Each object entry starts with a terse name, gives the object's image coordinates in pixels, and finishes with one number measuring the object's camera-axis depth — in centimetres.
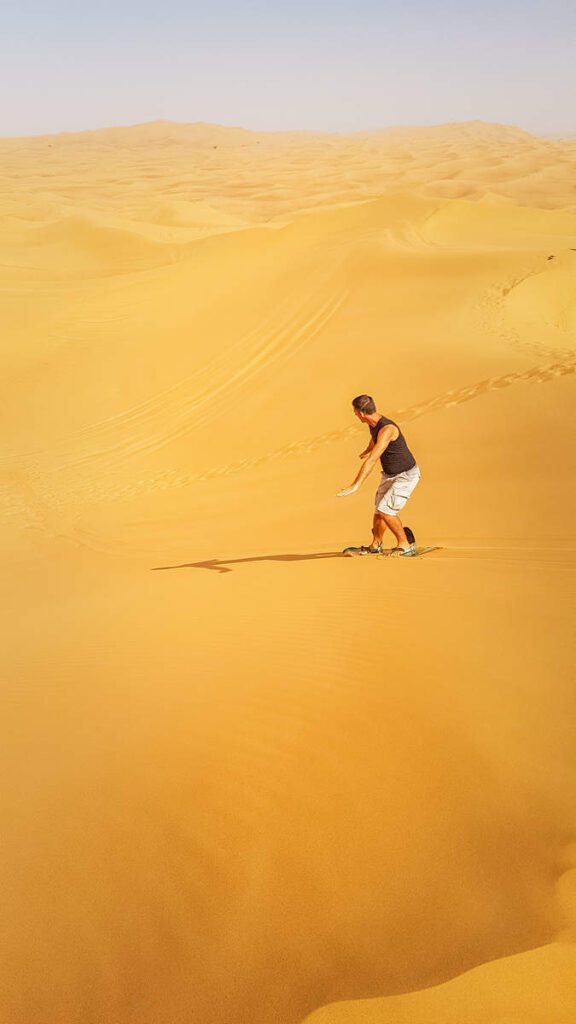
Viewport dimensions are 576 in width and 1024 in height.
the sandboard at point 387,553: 631
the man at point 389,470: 591
